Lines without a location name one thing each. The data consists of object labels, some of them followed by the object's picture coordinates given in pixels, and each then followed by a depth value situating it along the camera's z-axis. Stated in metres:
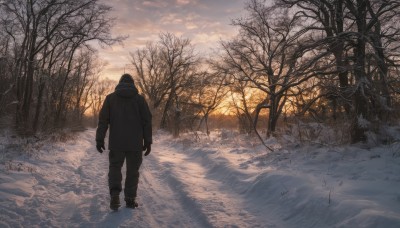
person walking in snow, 5.08
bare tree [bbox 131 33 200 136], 35.16
